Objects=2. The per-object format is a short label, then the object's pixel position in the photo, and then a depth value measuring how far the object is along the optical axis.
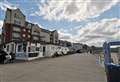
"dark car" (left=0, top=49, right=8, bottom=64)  6.75
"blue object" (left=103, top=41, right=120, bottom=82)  1.63
